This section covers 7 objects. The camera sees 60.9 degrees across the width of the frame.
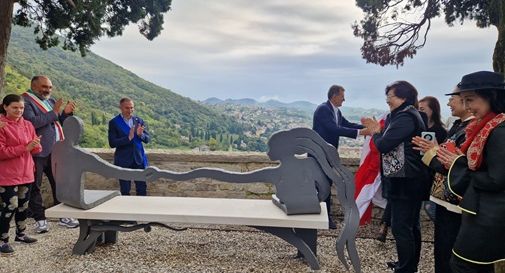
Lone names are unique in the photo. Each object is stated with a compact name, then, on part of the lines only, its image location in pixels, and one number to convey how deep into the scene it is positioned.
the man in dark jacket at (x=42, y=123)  4.33
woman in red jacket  3.72
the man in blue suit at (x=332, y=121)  4.60
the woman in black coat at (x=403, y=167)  3.13
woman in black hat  2.07
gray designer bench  3.44
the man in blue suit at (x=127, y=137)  4.71
